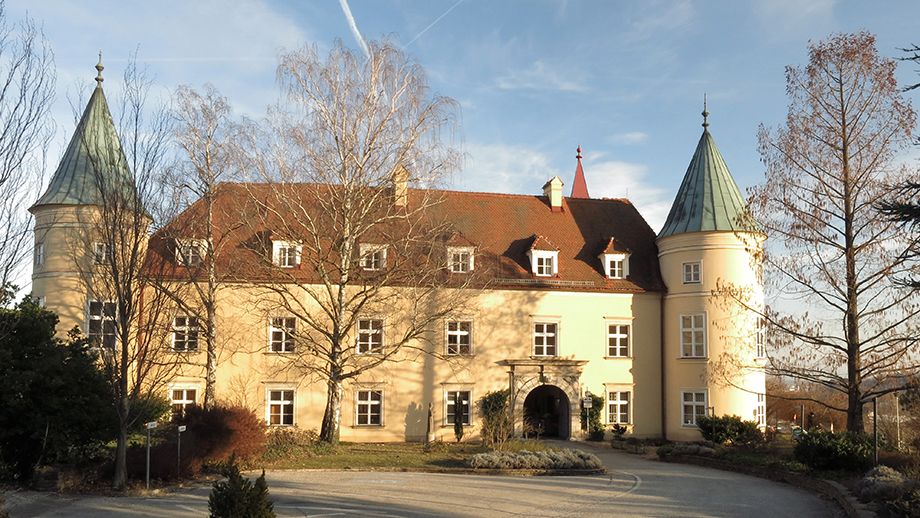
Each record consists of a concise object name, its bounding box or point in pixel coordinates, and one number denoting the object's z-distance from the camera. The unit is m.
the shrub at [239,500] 9.22
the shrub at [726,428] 26.23
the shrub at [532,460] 19.62
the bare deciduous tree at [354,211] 22.38
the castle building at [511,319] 25.53
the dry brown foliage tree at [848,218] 18.66
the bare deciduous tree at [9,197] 9.29
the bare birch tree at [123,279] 14.52
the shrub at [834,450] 17.53
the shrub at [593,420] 28.33
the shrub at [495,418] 22.28
